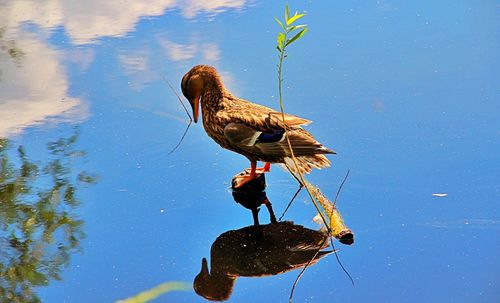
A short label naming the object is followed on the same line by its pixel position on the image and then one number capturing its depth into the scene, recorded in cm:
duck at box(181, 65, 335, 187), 670
